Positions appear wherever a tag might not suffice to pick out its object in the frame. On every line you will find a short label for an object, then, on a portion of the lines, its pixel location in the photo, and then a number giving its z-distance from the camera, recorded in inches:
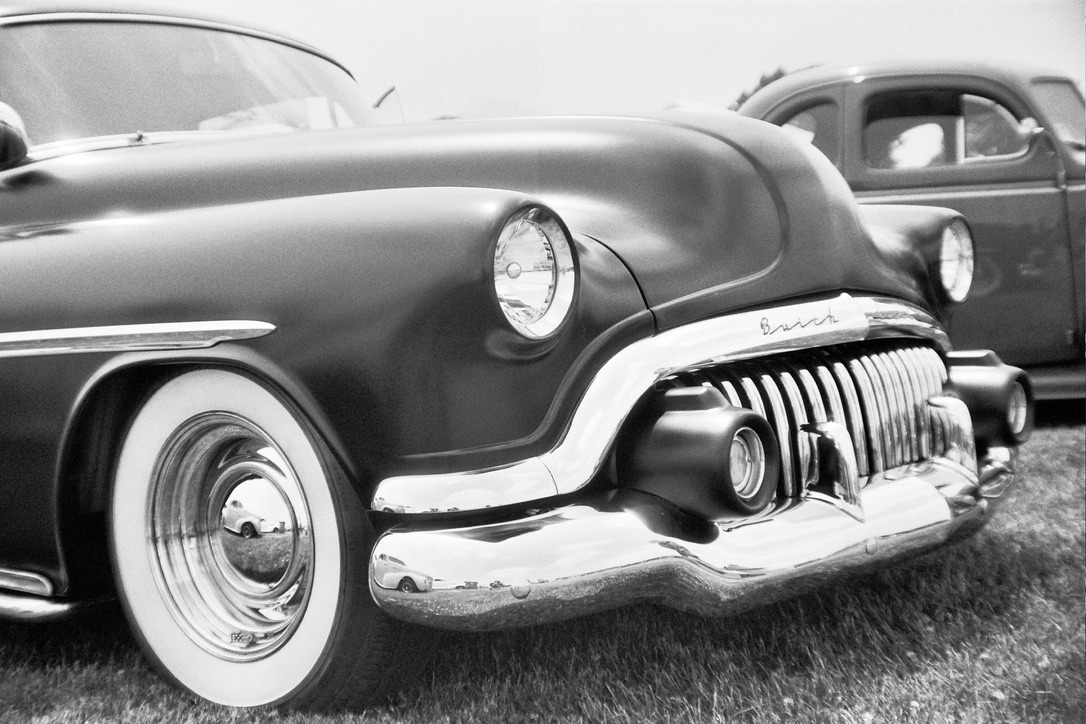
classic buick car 67.8
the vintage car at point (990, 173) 174.1
